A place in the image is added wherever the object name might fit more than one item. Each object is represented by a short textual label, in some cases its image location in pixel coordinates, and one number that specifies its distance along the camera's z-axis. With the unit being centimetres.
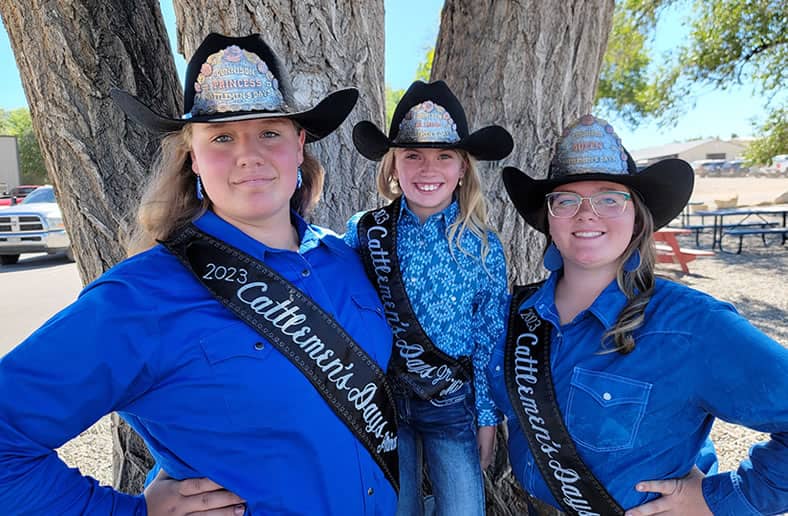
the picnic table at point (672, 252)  1048
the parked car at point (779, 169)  5510
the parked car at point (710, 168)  6320
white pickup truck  1303
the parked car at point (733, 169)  6188
